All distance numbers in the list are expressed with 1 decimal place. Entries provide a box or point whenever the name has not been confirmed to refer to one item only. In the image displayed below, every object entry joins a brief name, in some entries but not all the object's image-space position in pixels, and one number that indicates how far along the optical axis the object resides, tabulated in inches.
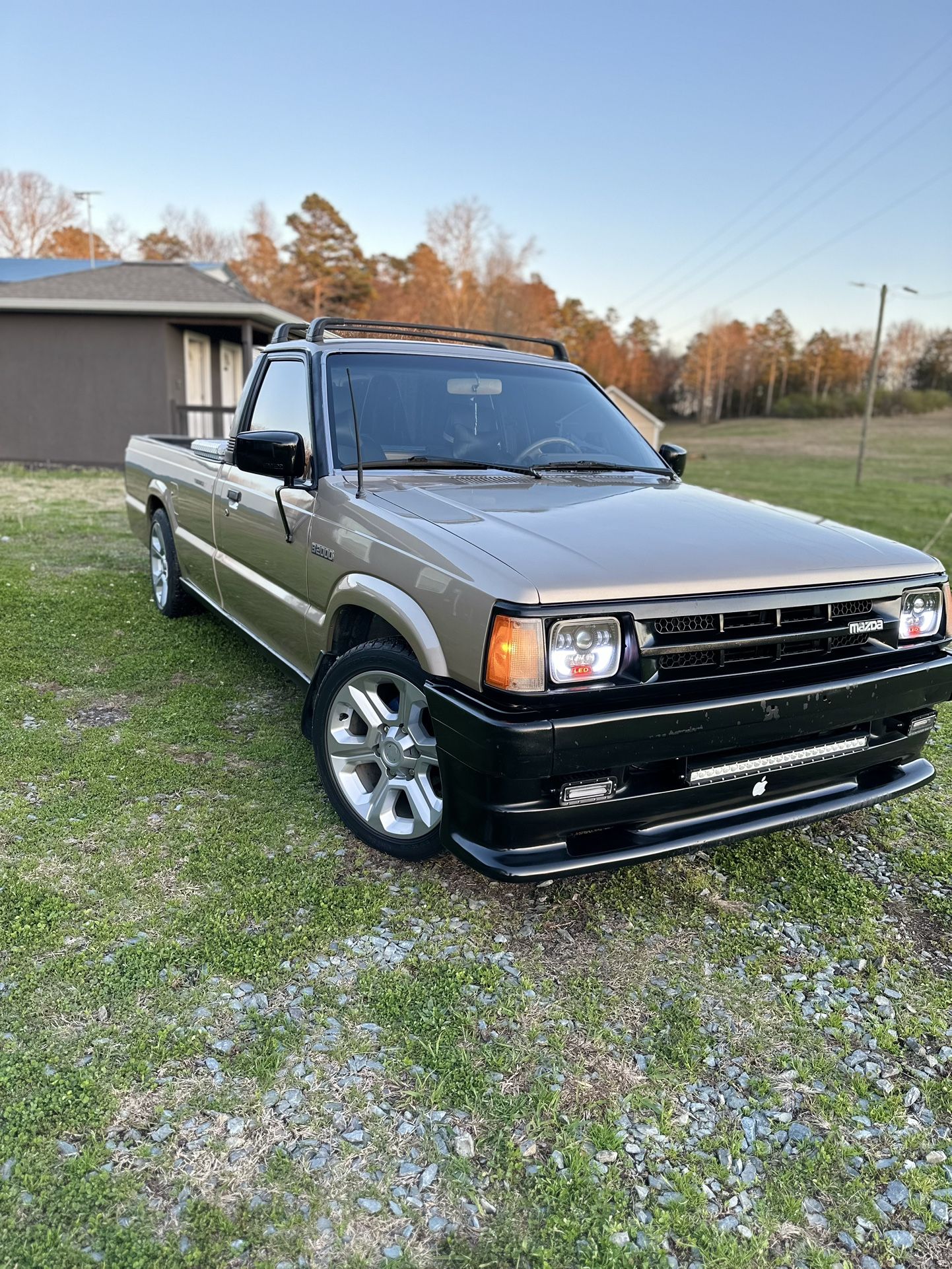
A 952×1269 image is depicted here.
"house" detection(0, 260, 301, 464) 698.2
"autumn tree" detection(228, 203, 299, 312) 2226.9
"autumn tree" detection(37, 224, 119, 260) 2440.9
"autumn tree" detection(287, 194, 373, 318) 2218.3
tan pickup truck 99.1
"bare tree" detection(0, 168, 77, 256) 2466.8
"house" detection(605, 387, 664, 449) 1246.7
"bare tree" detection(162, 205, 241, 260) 2650.1
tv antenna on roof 974.4
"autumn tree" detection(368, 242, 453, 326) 2175.2
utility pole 1104.8
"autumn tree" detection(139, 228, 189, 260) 2546.8
